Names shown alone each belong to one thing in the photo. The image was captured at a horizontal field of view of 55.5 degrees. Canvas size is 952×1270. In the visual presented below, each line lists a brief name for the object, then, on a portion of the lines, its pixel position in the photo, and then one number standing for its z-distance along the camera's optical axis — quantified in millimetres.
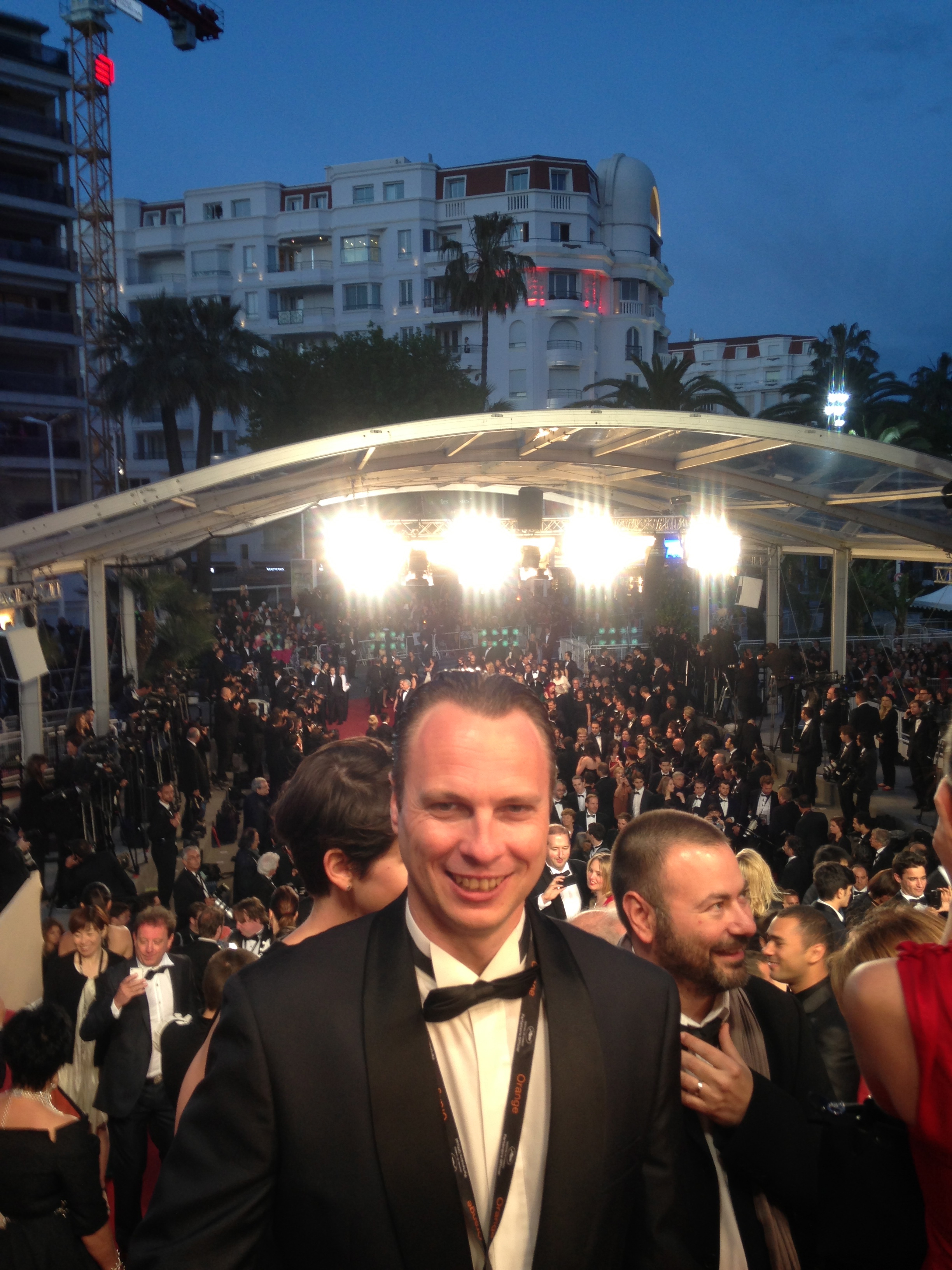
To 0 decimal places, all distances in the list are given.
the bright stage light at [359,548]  15242
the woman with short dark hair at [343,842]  2254
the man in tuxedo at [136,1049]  4023
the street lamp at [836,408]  26453
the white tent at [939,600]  17156
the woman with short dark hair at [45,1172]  2953
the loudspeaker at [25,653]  10430
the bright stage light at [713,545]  15281
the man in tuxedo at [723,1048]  1761
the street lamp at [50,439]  29172
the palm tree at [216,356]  27781
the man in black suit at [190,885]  6812
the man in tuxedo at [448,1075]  1358
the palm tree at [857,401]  28203
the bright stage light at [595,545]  17000
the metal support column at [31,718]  10906
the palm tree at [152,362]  27328
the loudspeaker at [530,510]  15180
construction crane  39094
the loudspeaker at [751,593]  16844
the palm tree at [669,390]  24953
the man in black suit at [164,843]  9039
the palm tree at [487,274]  34375
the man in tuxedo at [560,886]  6047
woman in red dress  1418
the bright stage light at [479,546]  15992
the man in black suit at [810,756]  12500
